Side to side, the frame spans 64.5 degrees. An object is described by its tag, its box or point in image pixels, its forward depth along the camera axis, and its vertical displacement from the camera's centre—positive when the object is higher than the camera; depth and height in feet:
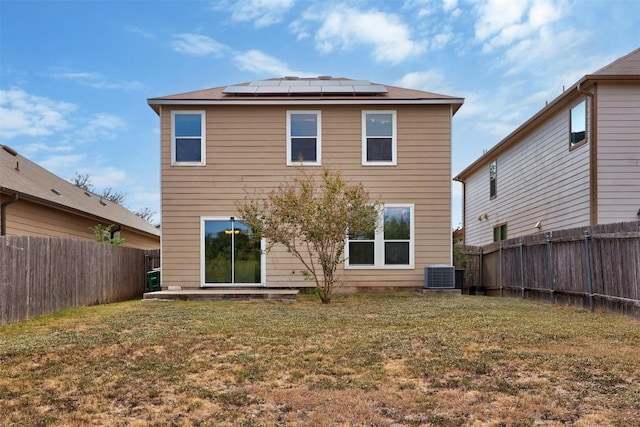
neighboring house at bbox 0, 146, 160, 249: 41.60 +3.74
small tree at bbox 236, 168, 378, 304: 33.99 +1.72
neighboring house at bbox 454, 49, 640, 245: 36.81 +7.04
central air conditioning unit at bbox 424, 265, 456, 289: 41.42 -2.76
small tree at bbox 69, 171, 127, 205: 130.93 +15.29
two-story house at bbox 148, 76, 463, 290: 42.68 +6.17
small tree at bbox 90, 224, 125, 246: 48.65 +0.70
